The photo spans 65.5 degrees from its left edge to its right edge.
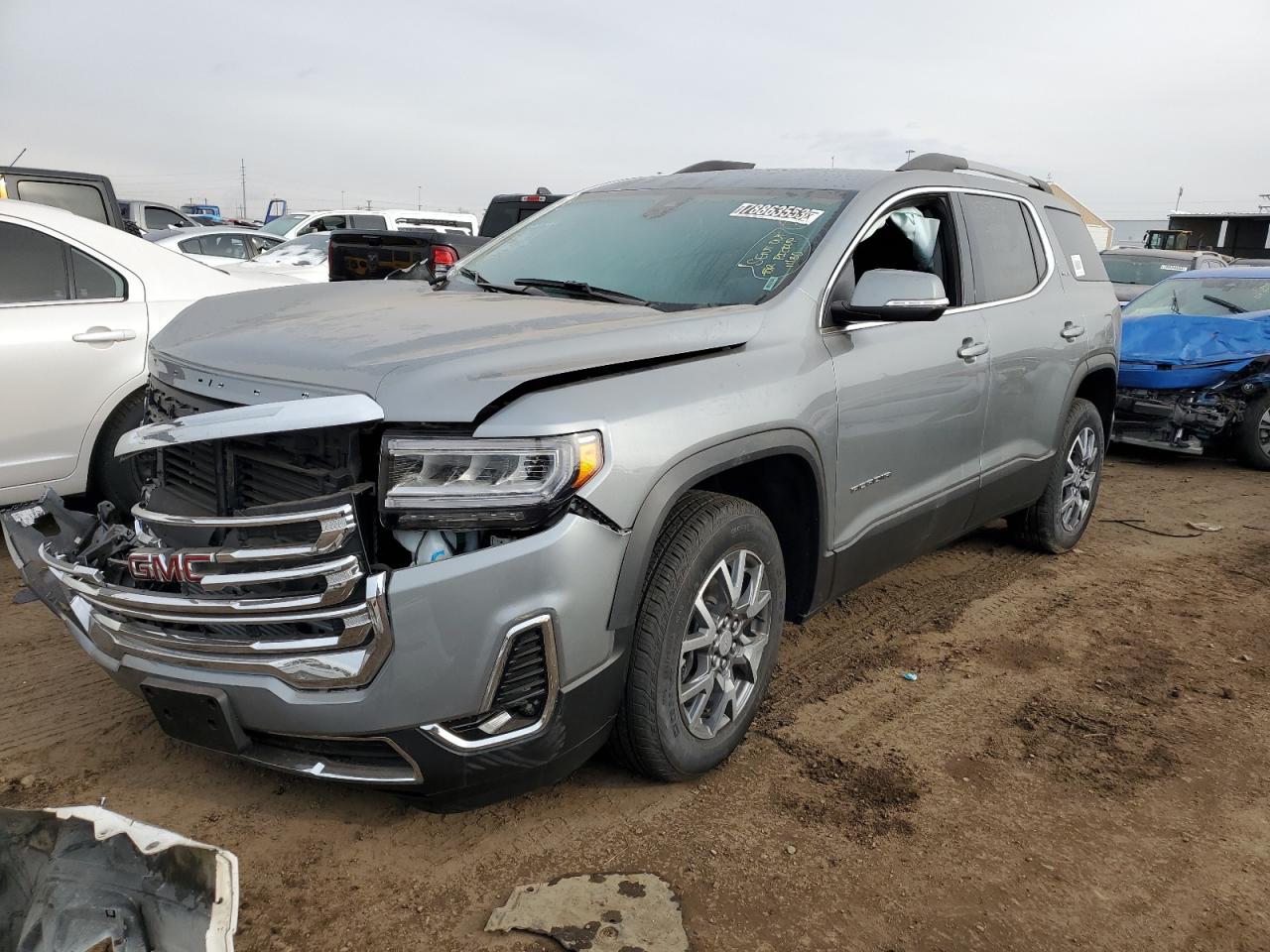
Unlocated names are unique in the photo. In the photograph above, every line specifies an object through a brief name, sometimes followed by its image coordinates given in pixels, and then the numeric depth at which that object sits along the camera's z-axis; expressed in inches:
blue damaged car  305.0
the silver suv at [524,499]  87.4
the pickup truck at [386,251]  334.0
